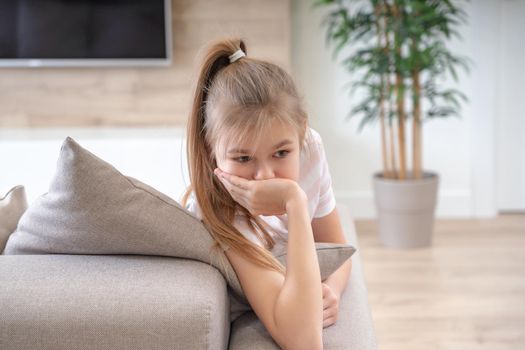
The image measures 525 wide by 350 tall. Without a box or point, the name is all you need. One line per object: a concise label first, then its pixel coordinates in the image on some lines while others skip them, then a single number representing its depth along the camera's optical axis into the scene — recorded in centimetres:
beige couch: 94
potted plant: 327
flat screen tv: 389
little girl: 108
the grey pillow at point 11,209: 127
